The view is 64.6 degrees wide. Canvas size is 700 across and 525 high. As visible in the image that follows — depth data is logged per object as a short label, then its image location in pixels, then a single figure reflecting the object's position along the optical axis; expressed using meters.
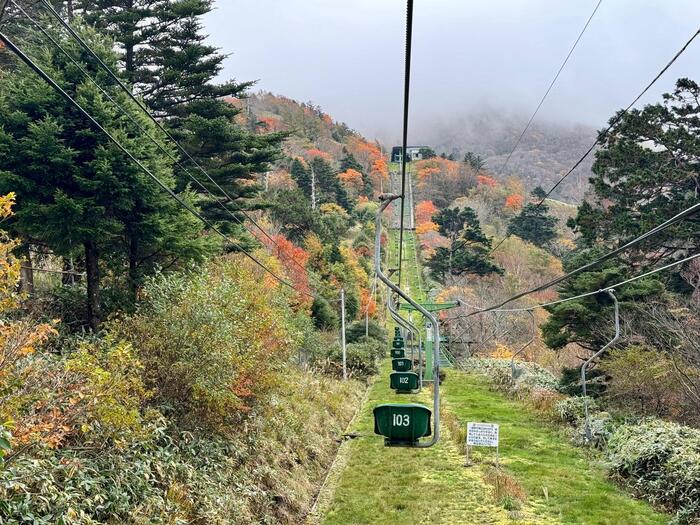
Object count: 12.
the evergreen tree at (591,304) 18.87
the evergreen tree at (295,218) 40.06
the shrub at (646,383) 14.89
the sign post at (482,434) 13.77
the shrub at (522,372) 25.09
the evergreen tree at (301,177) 59.75
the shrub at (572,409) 18.39
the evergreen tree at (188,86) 22.11
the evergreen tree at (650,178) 19.20
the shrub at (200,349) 9.80
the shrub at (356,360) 27.98
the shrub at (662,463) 10.80
